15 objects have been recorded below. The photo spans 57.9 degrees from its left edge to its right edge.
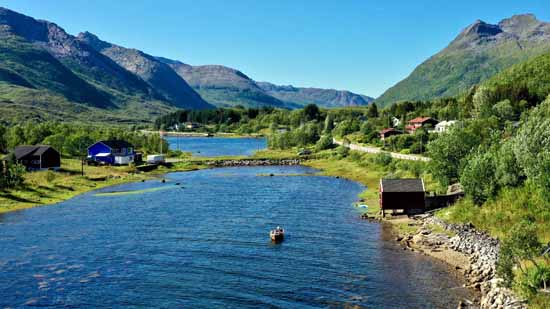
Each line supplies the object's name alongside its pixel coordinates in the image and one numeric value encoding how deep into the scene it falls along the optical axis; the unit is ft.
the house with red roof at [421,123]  583.17
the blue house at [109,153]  448.24
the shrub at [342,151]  499.92
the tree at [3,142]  426.92
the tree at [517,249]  112.47
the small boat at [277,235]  187.62
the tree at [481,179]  198.90
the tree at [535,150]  166.20
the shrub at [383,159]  388.57
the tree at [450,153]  246.88
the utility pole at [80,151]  488.56
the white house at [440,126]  517.96
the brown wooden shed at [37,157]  366.84
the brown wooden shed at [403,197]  229.66
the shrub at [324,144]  585.63
